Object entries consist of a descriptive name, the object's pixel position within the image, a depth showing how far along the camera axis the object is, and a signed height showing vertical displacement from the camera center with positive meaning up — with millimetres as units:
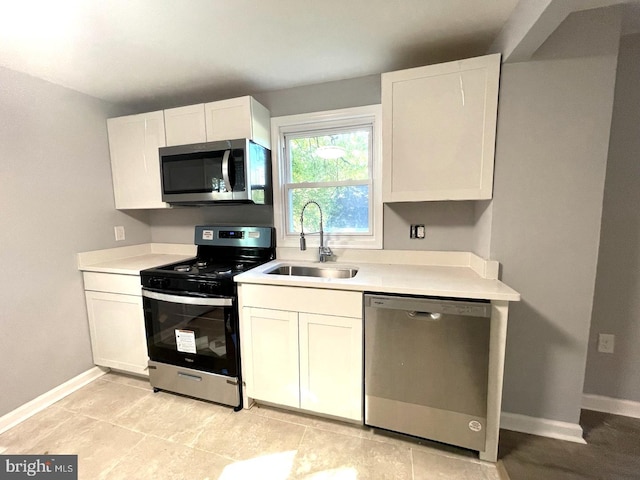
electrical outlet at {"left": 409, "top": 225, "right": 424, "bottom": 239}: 1984 -150
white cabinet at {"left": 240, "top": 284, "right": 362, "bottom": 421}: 1553 -824
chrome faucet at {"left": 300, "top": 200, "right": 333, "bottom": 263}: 2100 -281
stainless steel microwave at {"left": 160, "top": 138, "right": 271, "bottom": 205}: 1880 +297
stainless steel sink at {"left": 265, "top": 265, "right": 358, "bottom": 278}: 1970 -447
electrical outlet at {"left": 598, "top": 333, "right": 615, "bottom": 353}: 1739 -859
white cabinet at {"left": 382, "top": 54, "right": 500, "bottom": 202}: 1501 +470
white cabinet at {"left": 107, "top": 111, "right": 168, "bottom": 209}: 2203 +468
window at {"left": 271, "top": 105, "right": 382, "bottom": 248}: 2072 +298
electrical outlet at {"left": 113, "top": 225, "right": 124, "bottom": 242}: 2449 -163
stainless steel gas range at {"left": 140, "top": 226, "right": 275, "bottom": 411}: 1767 -808
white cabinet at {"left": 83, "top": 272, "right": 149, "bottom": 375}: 2045 -836
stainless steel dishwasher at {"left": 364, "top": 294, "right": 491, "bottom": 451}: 1348 -814
